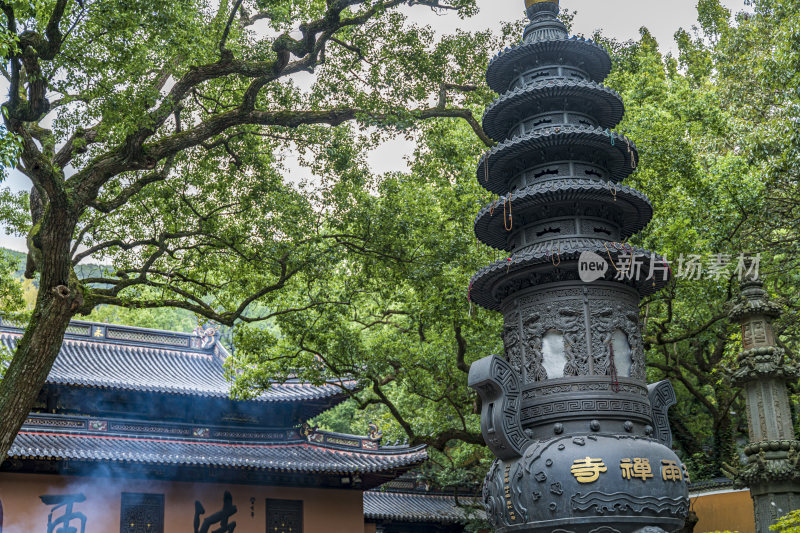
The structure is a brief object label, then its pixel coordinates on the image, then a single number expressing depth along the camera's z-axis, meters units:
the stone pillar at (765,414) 10.38
